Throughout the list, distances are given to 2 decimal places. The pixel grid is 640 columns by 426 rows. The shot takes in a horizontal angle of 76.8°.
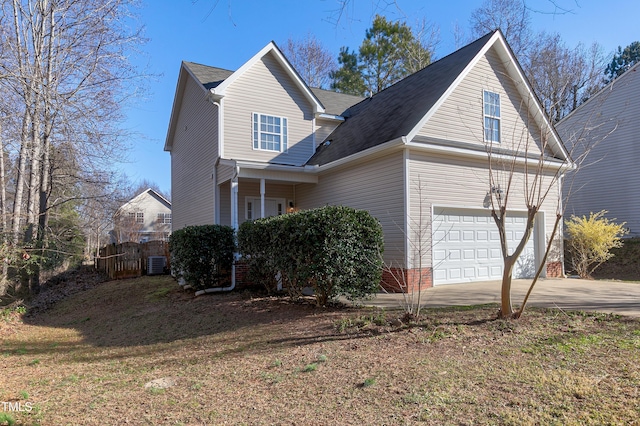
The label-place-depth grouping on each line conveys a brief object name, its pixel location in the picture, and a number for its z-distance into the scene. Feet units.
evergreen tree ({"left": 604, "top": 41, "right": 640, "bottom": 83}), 94.43
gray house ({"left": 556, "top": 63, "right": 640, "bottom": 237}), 55.03
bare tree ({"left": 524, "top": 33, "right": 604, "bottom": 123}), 74.33
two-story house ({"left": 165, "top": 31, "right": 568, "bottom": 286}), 34.30
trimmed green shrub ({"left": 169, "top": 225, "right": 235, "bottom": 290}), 35.35
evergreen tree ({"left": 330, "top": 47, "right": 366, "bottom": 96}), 88.12
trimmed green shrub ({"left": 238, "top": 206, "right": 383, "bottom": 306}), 23.75
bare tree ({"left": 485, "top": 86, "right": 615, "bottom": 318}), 37.76
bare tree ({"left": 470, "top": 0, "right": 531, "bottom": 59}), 68.57
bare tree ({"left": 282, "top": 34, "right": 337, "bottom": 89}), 94.99
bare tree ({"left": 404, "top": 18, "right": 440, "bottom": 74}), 81.92
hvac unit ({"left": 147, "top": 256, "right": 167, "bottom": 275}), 54.80
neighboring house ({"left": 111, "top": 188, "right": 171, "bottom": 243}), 117.91
